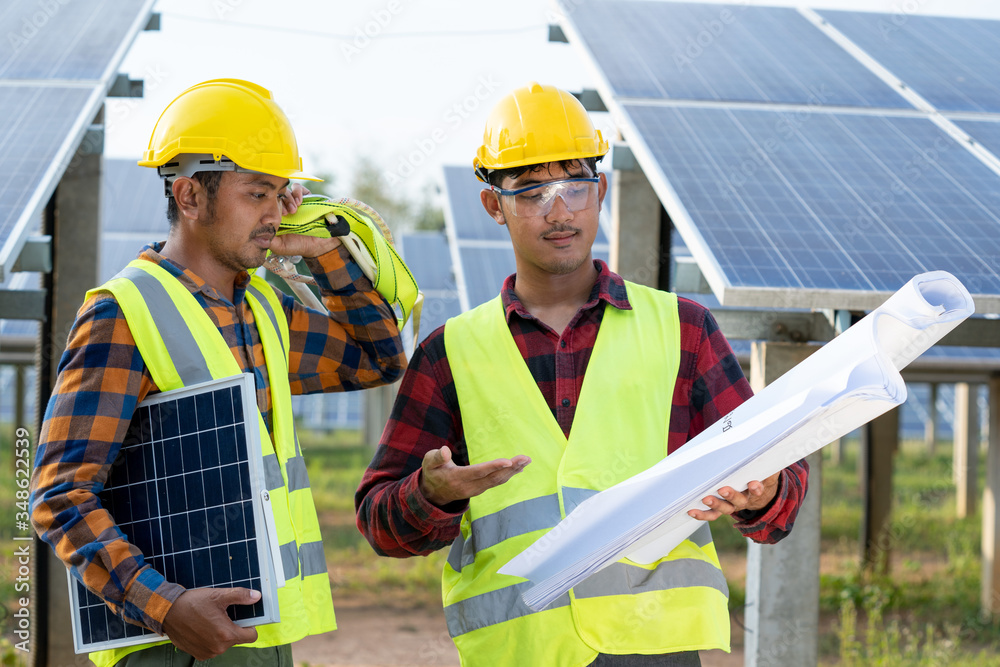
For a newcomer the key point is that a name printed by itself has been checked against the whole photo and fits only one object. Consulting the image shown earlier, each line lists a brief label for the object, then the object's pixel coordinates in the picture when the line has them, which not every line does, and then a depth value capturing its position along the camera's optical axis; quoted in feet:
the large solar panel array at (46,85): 12.48
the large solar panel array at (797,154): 12.61
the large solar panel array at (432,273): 37.09
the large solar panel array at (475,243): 28.48
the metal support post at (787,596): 15.05
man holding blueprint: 8.21
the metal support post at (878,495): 34.04
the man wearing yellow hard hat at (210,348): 7.61
